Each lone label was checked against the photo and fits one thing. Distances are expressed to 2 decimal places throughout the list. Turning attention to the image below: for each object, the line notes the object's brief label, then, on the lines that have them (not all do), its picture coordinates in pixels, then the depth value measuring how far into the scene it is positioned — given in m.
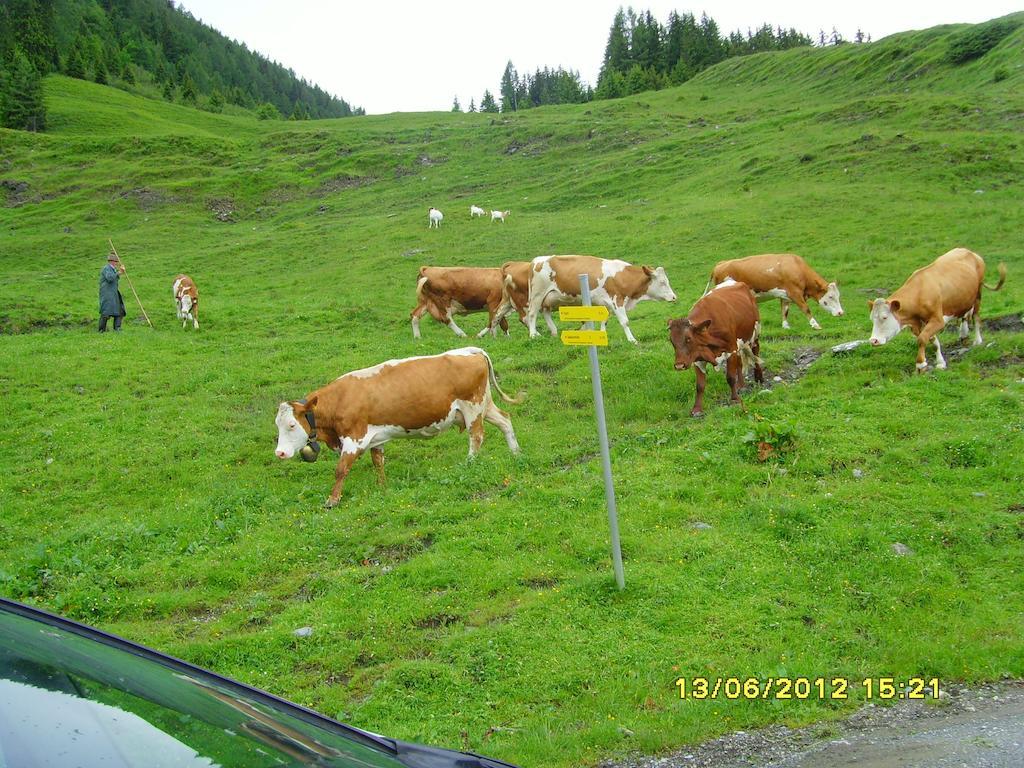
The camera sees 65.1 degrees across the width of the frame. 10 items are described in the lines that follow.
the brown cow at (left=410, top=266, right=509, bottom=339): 21.08
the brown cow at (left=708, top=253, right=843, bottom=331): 19.44
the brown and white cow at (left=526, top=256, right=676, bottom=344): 19.48
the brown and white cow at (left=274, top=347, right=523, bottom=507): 12.41
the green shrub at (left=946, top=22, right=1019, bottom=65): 51.47
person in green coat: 23.06
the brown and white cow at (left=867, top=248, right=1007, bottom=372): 14.30
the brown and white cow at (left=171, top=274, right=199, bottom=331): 24.10
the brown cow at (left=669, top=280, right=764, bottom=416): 14.09
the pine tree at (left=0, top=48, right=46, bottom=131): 69.50
